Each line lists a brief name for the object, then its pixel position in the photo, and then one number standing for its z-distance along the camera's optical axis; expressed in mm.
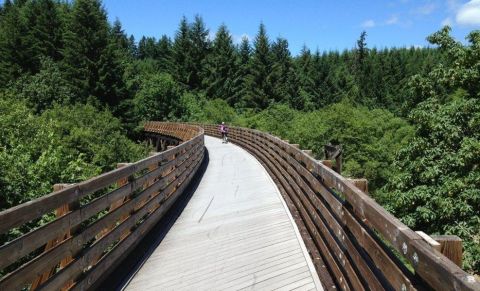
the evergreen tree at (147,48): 139875
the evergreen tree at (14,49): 52656
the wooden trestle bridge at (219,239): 3260
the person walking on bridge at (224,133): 31673
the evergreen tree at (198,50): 79188
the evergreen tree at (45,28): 59406
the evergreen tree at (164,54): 84225
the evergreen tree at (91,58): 46531
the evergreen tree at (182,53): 79250
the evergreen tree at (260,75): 66750
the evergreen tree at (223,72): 74625
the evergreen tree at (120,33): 93338
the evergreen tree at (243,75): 68681
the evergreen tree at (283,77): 67688
